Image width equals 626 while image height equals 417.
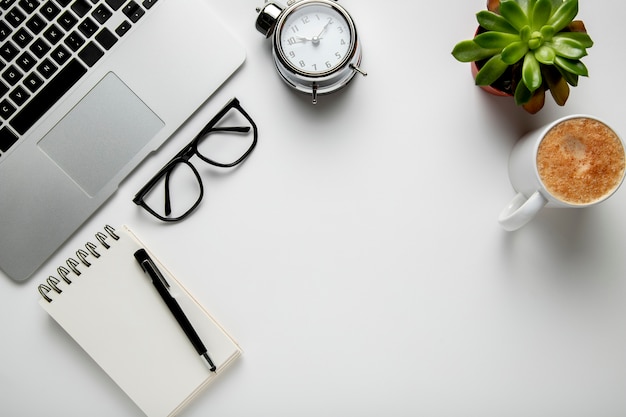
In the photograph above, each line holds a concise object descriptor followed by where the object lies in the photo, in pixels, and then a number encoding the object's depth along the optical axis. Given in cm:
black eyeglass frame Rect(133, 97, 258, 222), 85
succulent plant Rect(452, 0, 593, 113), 70
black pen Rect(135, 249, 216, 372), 85
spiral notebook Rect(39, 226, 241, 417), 86
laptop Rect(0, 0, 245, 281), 80
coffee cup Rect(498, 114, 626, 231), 75
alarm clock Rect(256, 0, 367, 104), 80
